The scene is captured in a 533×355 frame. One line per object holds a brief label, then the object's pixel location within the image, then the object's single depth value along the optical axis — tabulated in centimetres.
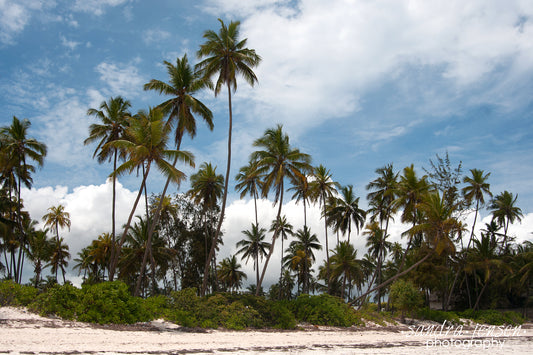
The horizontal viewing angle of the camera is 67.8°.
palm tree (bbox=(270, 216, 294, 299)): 4338
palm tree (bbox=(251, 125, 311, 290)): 2483
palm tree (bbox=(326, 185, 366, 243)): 3878
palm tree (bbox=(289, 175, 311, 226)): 3425
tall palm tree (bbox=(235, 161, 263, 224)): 3300
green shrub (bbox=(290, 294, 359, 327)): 1944
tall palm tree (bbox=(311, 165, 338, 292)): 3434
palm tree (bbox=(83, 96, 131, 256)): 2380
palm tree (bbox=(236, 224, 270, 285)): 4206
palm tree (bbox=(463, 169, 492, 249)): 3753
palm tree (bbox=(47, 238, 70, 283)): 4084
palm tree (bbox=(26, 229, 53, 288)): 3575
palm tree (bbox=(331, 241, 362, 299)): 3722
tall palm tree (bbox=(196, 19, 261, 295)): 2259
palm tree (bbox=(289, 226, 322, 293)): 4303
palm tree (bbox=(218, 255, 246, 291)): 4638
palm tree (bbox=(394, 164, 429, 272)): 2884
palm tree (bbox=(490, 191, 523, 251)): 4078
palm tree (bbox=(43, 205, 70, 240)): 3931
